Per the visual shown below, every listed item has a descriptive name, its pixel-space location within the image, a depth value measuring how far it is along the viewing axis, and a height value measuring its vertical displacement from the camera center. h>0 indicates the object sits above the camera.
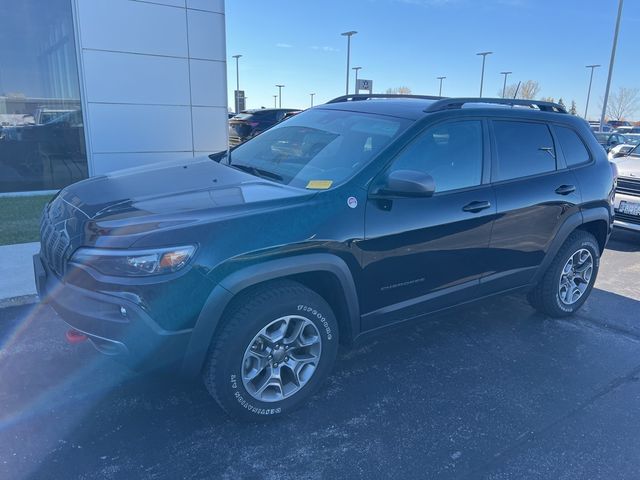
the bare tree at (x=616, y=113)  65.19 +1.55
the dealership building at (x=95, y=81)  8.77 +0.56
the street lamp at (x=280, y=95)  60.41 +2.67
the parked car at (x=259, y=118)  14.90 -0.07
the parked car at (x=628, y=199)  7.17 -1.07
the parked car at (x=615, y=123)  51.64 +0.16
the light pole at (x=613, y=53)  20.09 +2.92
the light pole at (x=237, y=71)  43.72 +4.01
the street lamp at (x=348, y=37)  31.86 +5.41
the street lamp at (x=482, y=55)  39.94 +5.44
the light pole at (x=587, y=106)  51.53 +1.86
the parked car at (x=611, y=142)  10.39 -0.37
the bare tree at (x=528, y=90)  60.17 +3.93
